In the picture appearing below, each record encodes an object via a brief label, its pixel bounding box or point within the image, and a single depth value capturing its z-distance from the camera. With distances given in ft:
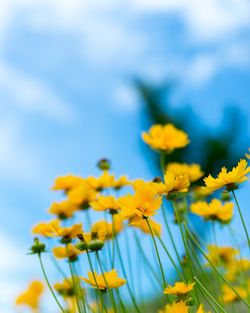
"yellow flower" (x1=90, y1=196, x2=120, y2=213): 3.33
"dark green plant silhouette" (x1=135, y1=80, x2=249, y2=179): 35.63
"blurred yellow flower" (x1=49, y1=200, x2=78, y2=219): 4.01
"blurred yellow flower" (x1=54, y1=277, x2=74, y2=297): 3.66
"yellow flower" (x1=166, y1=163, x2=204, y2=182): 4.04
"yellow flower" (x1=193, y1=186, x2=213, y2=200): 4.78
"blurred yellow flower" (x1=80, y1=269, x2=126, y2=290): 2.81
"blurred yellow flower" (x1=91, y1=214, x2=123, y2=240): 3.78
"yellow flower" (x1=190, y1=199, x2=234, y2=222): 3.45
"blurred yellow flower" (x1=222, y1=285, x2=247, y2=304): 3.97
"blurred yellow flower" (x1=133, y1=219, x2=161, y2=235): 3.60
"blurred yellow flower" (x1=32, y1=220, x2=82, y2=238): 3.20
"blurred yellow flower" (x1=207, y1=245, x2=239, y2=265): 4.47
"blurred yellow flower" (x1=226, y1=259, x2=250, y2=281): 4.40
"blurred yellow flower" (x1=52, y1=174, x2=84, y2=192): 4.16
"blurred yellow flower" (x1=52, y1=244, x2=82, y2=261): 3.42
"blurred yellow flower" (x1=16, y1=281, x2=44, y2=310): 4.82
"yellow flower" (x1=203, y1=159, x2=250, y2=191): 2.78
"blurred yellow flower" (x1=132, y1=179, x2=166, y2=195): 2.97
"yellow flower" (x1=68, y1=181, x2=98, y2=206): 3.95
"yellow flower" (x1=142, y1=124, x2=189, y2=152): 4.04
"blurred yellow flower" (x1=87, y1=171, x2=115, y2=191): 3.85
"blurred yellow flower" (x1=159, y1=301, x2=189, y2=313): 2.34
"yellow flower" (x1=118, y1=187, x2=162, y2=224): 2.80
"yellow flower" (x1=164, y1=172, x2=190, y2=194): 2.96
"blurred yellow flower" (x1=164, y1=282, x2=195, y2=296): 2.53
